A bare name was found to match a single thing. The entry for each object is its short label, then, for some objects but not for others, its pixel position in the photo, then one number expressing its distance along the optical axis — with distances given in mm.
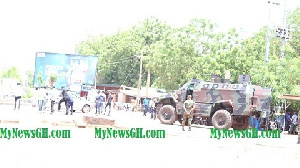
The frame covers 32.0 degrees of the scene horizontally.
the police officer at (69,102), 25375
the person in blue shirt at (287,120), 26531
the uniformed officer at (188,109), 19484
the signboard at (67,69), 49969
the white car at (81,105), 31125
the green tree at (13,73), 105000
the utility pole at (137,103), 48278
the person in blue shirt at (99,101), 28328
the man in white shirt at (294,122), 25125
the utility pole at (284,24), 36153
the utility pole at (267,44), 33722
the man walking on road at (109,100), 28200
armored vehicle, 22016
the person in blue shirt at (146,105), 36688
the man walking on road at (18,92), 26781
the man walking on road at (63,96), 25203
